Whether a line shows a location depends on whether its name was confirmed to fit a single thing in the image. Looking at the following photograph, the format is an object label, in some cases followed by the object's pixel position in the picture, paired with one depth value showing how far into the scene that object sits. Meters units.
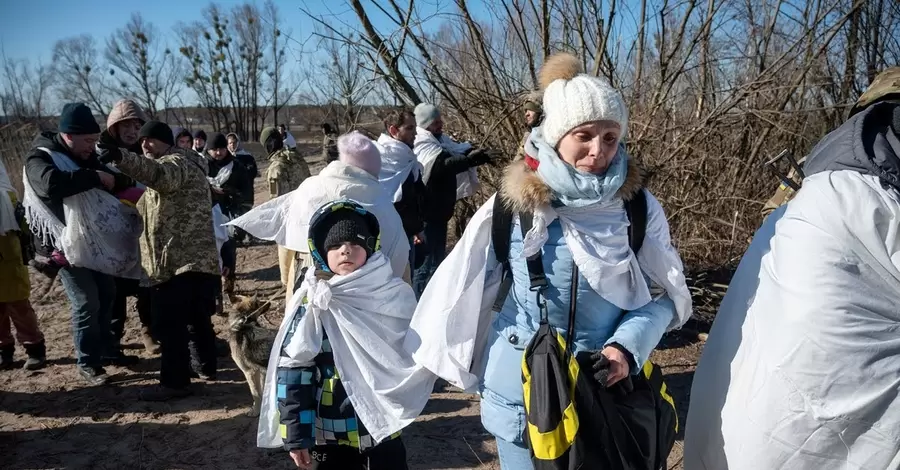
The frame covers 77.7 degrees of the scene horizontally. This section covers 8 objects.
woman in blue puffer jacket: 1.57
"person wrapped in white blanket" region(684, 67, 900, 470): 1.42
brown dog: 3.23
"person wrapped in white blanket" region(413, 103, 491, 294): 4.47
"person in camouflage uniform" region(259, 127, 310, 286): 7.68
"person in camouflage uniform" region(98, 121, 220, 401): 3.60
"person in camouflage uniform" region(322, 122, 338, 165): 5.91
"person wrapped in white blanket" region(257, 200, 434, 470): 1.99
